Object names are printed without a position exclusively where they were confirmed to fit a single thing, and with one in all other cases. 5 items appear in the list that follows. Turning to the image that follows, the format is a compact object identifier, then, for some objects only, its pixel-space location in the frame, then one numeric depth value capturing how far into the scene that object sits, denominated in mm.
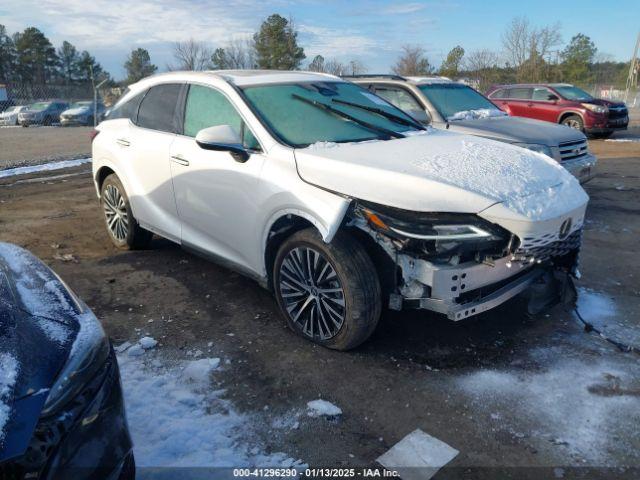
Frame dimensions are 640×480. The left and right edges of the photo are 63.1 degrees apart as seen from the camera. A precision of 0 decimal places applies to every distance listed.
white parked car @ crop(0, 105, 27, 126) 29078
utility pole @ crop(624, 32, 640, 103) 31598
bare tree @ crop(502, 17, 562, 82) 34425
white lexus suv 3006
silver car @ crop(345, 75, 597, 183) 6941
